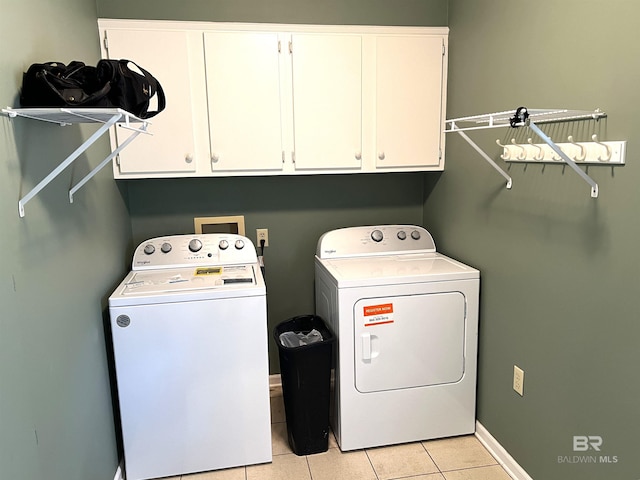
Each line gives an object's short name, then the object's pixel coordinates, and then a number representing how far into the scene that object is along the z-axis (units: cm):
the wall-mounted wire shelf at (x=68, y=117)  128
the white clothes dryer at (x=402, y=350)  225
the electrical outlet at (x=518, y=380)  207
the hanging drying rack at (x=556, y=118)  151
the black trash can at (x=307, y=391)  226
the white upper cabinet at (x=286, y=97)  235
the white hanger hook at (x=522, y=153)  193
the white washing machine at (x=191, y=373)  205
